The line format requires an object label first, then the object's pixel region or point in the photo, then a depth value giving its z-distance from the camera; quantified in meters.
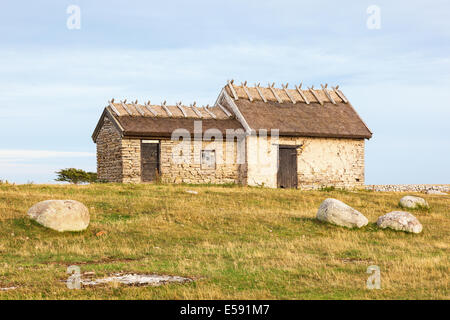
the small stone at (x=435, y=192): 37.76
